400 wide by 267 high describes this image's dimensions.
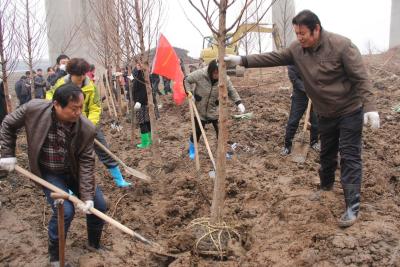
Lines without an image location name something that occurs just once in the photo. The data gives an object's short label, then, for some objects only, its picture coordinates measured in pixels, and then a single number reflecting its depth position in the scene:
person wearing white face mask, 5.10
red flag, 5.69
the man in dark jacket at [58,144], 2.88
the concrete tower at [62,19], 20.66
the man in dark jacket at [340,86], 3.27
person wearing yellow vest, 4.17
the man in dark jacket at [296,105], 5.62
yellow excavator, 16.19
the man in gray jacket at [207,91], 5.50
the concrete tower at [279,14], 19.78
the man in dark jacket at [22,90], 11.95
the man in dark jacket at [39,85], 12.44
